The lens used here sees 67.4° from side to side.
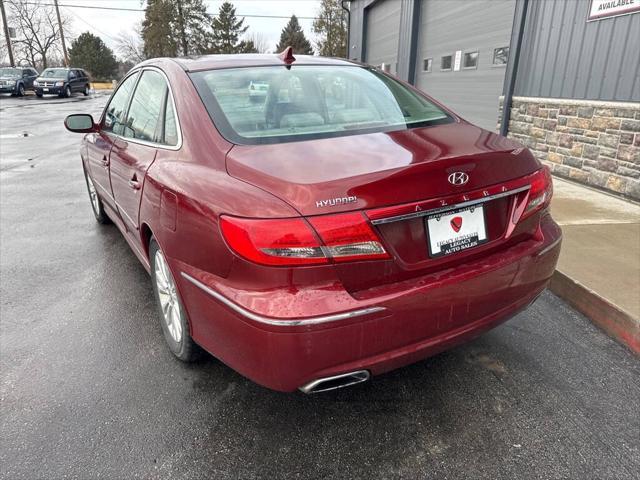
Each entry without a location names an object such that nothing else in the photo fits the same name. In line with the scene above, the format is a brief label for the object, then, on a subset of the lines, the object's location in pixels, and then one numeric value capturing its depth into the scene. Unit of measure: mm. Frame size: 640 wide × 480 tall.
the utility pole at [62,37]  44400
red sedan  1737
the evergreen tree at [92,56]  56656
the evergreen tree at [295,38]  63556
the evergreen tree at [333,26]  39500
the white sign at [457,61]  10090
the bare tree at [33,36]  53844
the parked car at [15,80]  29688
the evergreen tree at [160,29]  51156
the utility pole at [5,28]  35938
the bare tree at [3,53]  53644
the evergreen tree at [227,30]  59875
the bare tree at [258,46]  66625
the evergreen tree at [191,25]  52188
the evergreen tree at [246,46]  60531
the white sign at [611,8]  5270
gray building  5496
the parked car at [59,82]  29172
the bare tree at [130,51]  64375
